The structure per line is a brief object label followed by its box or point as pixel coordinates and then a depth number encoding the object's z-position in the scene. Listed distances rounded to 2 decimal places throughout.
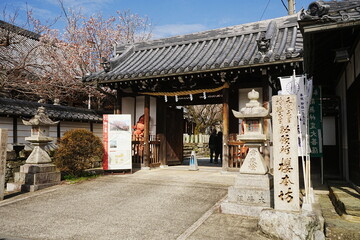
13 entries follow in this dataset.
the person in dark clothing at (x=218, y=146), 16.20
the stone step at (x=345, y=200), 5.17
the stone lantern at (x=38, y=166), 8.66
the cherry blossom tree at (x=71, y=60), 15.30
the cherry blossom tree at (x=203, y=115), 32.68
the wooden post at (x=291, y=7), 22.00
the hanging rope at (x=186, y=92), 10.58
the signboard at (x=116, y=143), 10.45
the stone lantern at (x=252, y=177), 6.02
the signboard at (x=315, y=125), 8.45
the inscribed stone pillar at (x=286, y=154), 5.06
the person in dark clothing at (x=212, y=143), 16.77
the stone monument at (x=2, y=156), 7.67
